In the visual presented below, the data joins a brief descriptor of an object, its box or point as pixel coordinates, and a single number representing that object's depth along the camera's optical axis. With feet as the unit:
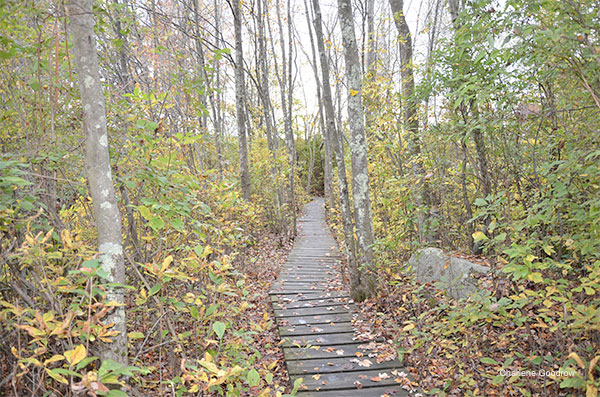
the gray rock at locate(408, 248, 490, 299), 14.24
